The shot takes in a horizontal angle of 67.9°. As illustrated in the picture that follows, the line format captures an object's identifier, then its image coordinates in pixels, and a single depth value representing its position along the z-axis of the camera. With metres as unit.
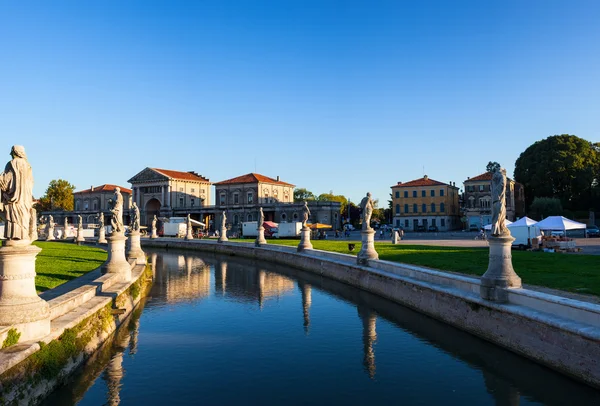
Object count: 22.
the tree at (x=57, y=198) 98.00
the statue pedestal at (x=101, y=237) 44.09
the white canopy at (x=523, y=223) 28.38
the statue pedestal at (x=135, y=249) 23.30
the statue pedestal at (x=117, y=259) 15.22
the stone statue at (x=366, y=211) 18.91
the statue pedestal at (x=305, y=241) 27.36
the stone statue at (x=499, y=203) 10.71
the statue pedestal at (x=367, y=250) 19.23
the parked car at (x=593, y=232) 48.69
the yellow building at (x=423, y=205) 75.81
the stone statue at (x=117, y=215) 15.76
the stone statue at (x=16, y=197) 7.34
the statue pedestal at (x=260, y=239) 34.30
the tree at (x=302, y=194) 119.29
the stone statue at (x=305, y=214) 27.36
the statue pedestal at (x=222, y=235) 40.86
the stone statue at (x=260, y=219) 34.06
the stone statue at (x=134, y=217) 25.08
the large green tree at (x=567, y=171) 63.19
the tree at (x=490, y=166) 89.56
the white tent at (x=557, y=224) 28.16
